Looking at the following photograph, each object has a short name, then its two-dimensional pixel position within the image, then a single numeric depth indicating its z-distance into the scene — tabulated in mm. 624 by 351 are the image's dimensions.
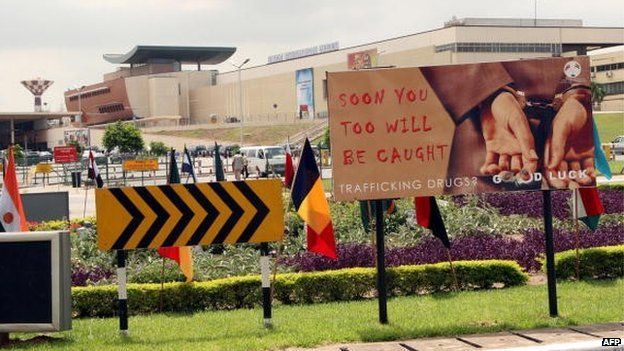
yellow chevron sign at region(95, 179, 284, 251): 10164
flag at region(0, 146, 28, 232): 11438
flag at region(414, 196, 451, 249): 12664
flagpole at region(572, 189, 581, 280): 14014
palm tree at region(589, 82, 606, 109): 90019
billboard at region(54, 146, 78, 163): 49969
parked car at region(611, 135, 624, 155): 55375
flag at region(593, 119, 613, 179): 12823
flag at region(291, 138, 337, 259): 11148
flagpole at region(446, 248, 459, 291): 13562
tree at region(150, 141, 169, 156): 86562
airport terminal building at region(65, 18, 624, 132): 94438
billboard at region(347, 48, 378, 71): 99050
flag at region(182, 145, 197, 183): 20444
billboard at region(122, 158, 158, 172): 40625
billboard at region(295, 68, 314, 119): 113500
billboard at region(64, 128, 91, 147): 111481
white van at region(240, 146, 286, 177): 49031
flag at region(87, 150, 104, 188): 17781
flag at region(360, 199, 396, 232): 15420
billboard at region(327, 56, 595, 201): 10367
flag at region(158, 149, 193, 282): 12050
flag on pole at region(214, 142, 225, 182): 20422
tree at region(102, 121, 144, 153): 92875
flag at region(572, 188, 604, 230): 13922
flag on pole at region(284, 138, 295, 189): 19123
